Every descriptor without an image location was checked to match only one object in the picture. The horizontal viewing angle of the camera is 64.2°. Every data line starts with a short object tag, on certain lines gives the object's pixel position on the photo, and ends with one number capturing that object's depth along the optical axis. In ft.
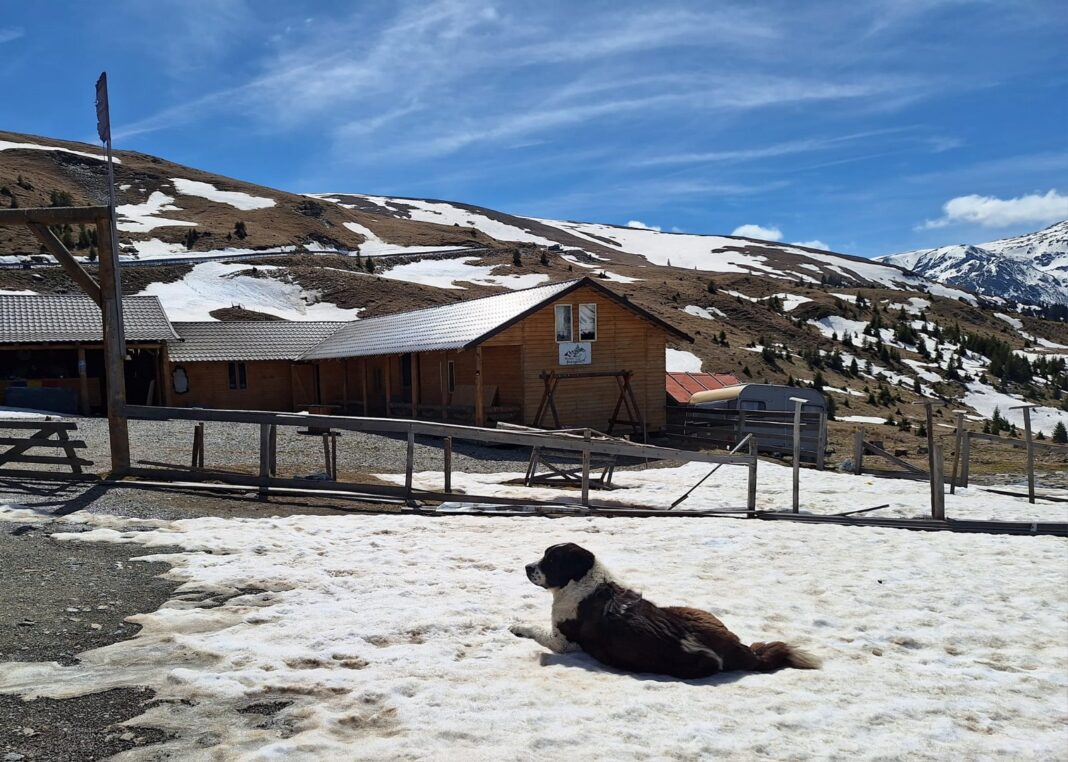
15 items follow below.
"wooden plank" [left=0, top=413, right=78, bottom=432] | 39.04
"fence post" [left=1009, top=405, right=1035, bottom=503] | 48.88
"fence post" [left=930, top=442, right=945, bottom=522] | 38.73
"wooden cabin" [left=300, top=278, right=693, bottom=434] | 79.41
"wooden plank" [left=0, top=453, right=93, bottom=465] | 38.50
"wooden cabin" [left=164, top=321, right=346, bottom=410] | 107.14
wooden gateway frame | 40.60
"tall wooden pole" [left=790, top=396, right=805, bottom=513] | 40.65
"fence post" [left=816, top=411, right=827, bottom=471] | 64.80
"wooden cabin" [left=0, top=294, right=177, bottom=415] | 94.12
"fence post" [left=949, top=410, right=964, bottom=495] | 51.34
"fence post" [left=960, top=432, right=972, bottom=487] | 53.88
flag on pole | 41.70
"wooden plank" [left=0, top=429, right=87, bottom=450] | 38.30
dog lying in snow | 17.94
